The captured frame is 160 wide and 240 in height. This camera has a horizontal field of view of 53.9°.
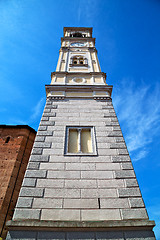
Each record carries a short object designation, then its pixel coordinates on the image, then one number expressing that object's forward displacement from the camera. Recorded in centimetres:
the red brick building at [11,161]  917
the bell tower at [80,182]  445
